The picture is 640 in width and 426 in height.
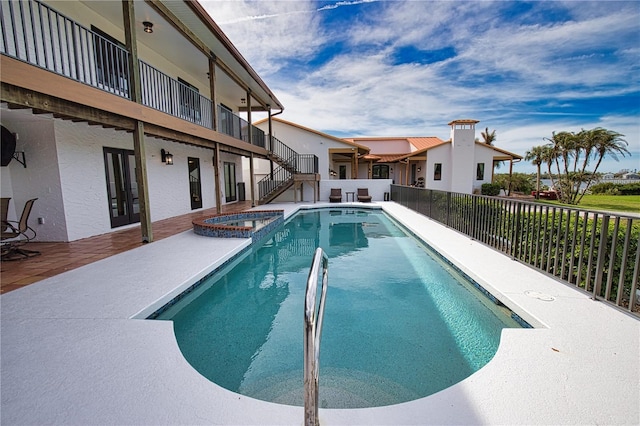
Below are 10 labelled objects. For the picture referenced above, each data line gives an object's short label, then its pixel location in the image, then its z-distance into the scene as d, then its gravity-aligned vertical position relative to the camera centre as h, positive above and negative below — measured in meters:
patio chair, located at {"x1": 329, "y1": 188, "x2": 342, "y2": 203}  17.48 -0.86
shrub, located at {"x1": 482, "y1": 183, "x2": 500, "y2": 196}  21.30 -0.55
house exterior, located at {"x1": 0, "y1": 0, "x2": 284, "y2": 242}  4.64 +1.27
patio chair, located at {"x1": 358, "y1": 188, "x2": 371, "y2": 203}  16.86 -0.81
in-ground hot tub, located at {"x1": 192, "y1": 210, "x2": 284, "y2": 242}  7.13 -1.21
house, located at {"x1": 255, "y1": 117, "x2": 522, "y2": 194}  19.37 +1.89
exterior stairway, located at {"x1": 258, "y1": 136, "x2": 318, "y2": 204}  15.38 +0.63
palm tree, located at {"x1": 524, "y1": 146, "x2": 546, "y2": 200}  25.16 +2.16
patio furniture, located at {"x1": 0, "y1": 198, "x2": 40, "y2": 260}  4.94 -1.12
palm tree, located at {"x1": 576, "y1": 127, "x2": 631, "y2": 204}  19.47 +2.40
